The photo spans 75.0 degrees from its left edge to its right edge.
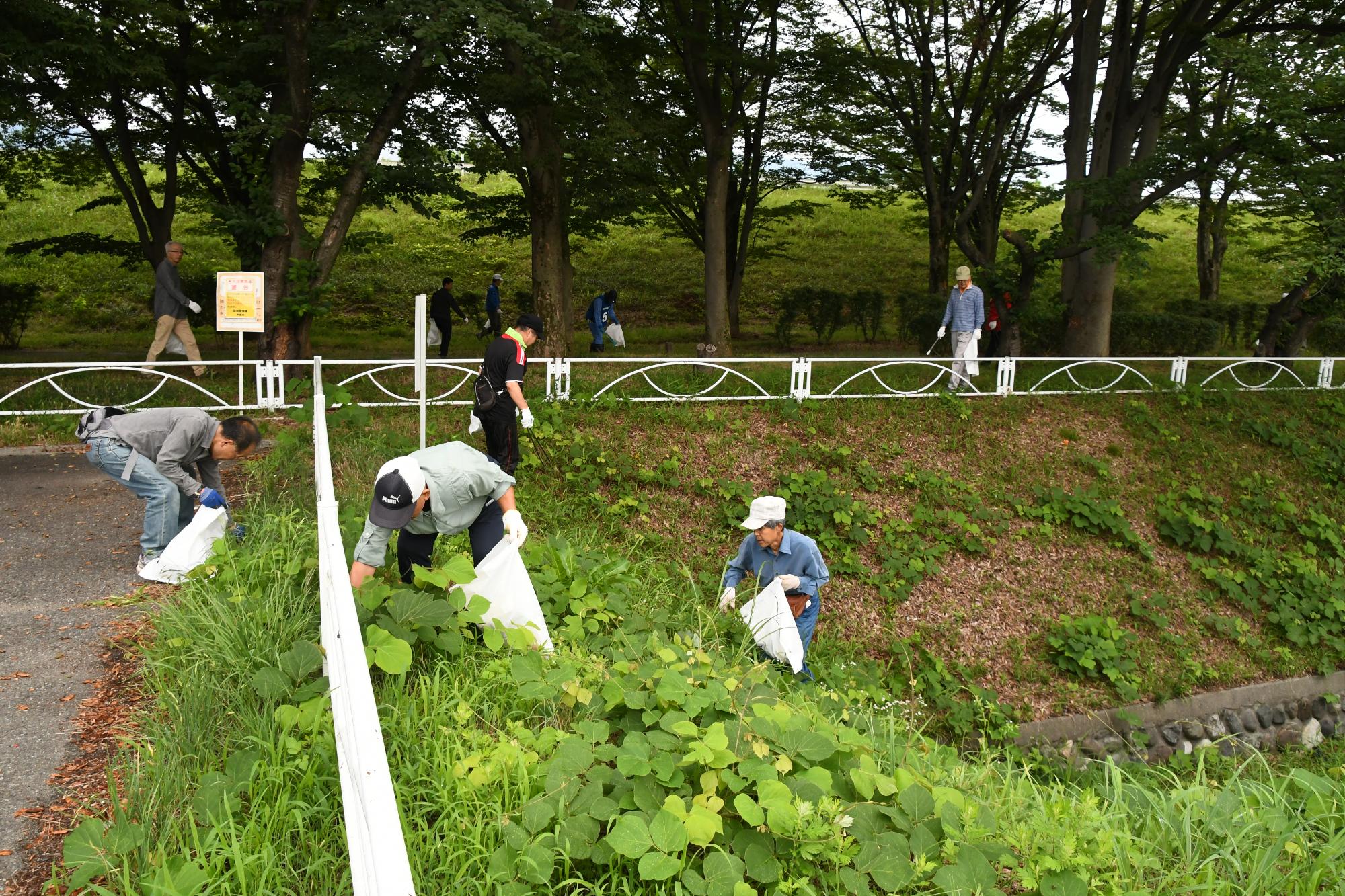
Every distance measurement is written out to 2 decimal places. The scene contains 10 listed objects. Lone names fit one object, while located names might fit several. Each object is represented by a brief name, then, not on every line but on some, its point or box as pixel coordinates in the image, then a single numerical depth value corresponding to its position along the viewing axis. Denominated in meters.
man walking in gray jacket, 11.02
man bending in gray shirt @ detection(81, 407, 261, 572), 5.33
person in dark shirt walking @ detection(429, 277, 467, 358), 15.98
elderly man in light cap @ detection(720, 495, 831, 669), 5.86
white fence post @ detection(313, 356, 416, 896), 1.76
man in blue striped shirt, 12.41
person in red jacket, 15.13
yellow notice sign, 9.86
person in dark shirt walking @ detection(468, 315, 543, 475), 7.57
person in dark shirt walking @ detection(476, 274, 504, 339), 16.22
